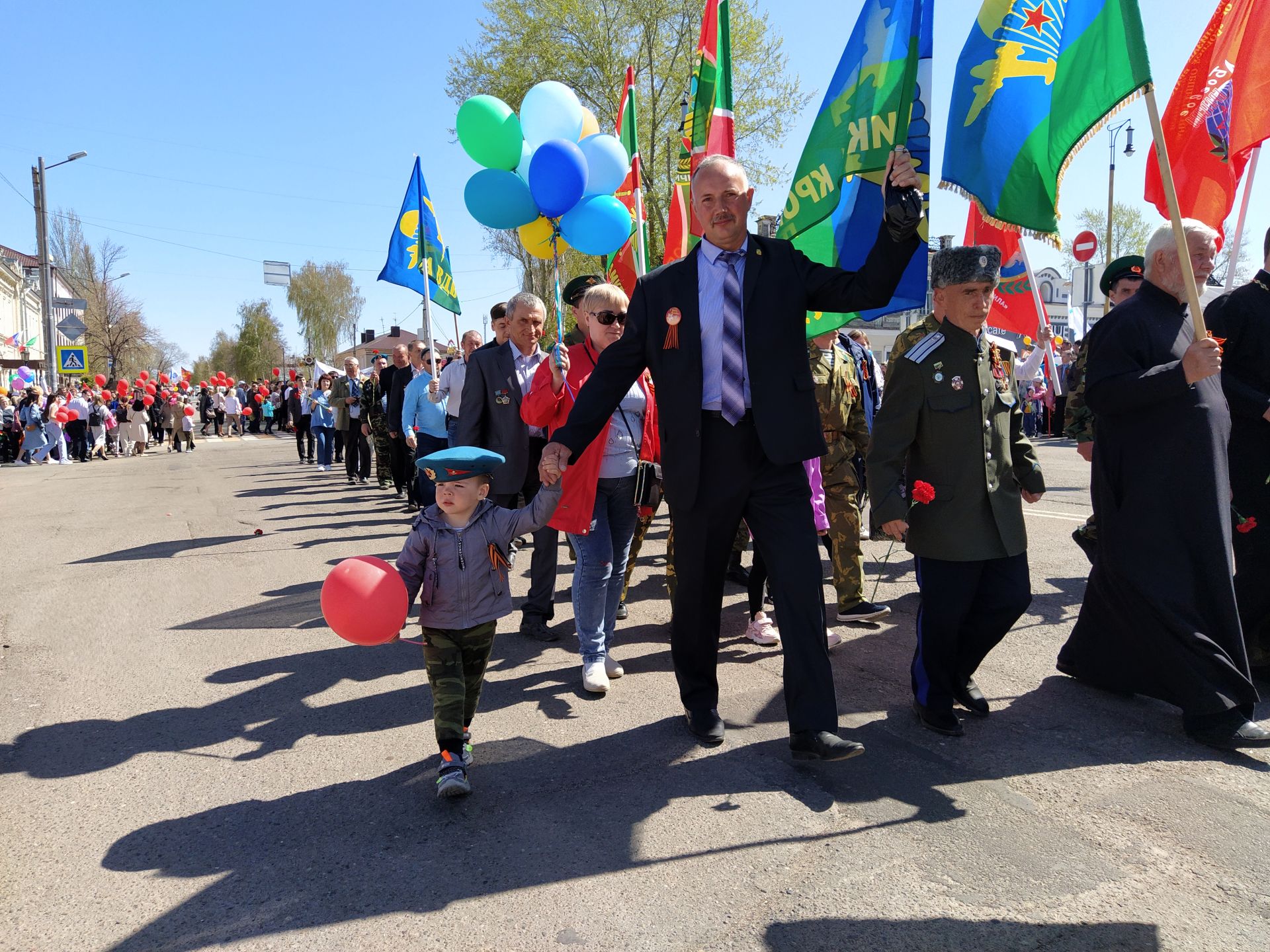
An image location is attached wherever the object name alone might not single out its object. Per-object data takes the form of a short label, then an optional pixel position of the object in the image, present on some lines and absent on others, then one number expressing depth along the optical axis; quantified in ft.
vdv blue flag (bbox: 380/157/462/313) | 31.55
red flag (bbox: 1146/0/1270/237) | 17.31
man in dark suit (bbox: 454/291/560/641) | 18.61
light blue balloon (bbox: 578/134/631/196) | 21.89
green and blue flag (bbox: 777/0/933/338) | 12.97
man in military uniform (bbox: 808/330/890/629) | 18.85
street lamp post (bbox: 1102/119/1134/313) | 99.30
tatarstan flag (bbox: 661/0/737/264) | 17.83
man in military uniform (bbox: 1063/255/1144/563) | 15.87
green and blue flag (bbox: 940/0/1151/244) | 13.00
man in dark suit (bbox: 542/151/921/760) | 11.64
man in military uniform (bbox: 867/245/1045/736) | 12.74
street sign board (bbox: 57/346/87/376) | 89.30
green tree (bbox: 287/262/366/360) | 271.28
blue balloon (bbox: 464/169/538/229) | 21.83
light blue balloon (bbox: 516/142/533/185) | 22.66
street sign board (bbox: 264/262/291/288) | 153.51
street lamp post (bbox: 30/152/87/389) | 94.58
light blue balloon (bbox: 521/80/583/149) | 22.81
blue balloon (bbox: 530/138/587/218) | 20.75
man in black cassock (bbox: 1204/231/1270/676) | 14.28
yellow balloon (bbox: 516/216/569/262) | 22.72
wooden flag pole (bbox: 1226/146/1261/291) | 16.74
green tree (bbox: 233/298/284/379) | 281.95
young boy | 11.66
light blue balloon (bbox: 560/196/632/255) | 21.80
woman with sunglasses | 14.76
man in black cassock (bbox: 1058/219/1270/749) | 12.26
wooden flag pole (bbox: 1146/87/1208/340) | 11.17
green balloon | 21.84
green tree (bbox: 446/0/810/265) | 95.81
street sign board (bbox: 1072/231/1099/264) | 42.06
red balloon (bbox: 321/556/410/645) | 10.68
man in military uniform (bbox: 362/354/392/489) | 43.27
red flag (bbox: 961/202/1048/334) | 21.26
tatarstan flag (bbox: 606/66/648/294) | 23.58
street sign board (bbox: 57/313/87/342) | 90.68
